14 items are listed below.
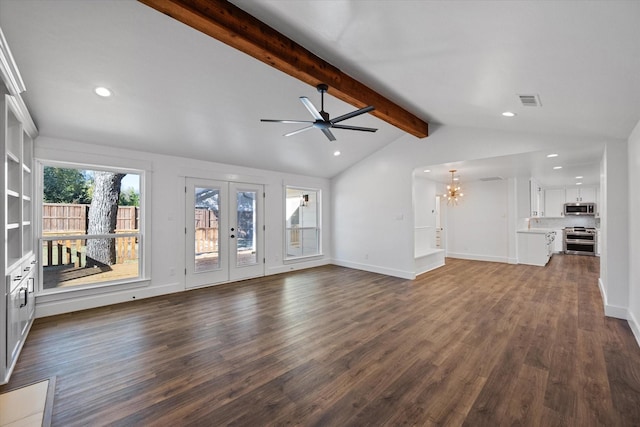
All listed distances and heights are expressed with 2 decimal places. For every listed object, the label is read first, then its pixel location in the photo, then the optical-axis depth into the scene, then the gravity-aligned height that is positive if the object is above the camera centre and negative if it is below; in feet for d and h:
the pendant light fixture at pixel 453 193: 25.90 +1.92
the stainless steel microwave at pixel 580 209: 29.53 +0.41
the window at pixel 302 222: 22.66 -0.74
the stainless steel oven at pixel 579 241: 28.96 -2.92
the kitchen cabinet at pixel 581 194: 29.91 +1.97
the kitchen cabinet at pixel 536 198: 25.11 +1.45
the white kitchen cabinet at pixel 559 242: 31.12 -3.22
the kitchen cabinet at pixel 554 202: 31.50 +1.23
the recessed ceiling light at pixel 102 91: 10.12 +4.47
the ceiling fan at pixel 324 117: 9.92 +3.58
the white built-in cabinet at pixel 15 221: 7.59 -0.23
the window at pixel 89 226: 12.89 -0.59
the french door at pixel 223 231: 17.19 -1.16
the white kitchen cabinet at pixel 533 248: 23.11 -2.92
